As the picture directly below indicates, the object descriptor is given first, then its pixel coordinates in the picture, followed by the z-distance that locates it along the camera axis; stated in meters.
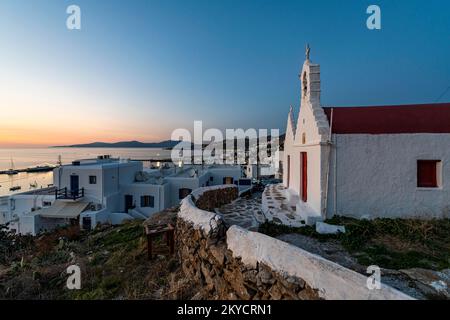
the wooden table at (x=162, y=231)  5.99
